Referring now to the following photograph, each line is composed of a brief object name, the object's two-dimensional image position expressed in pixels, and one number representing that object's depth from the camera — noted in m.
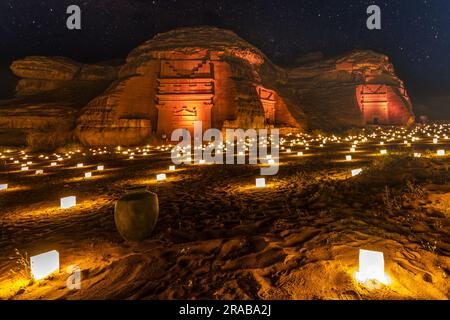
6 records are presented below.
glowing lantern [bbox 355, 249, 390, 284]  2.87
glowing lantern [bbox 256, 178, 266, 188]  8.09
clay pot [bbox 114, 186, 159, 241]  4.27
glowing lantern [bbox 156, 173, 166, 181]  9.96
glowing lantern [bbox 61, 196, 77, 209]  6.86
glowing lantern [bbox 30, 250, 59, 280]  3.31
